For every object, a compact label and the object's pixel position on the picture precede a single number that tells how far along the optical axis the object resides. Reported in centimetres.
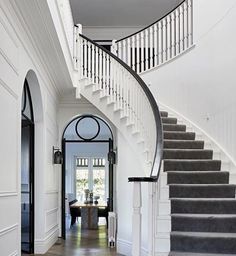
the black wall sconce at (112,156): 923
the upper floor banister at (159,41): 888
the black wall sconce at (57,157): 831
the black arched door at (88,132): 924
